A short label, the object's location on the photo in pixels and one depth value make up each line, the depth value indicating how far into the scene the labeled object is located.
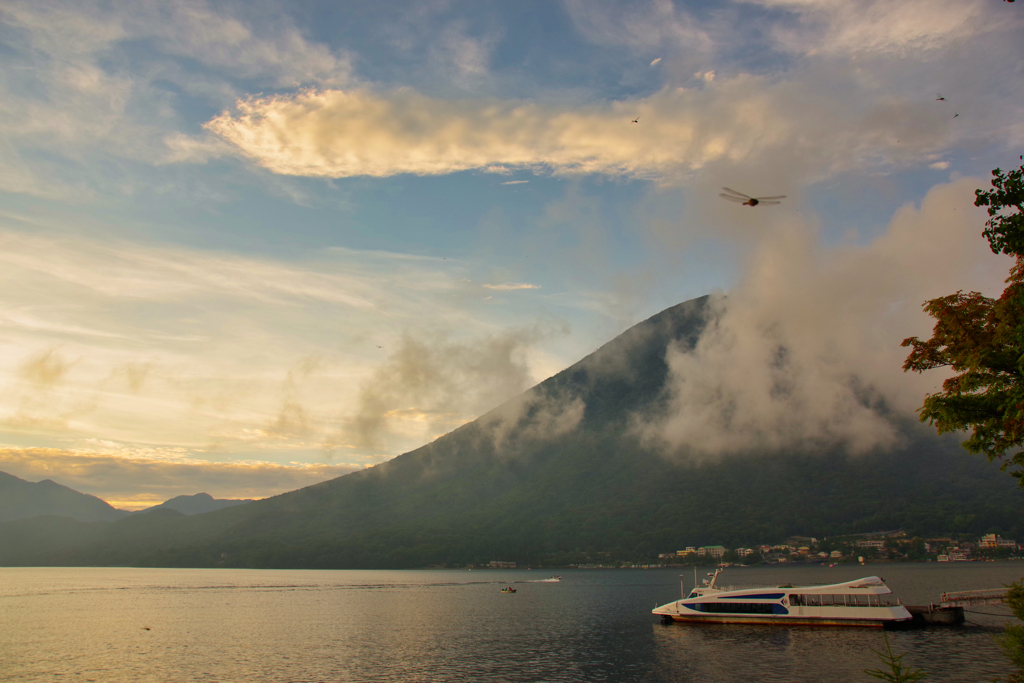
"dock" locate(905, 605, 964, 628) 77.62
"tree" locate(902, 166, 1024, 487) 24.98
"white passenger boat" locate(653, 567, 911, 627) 76.06
